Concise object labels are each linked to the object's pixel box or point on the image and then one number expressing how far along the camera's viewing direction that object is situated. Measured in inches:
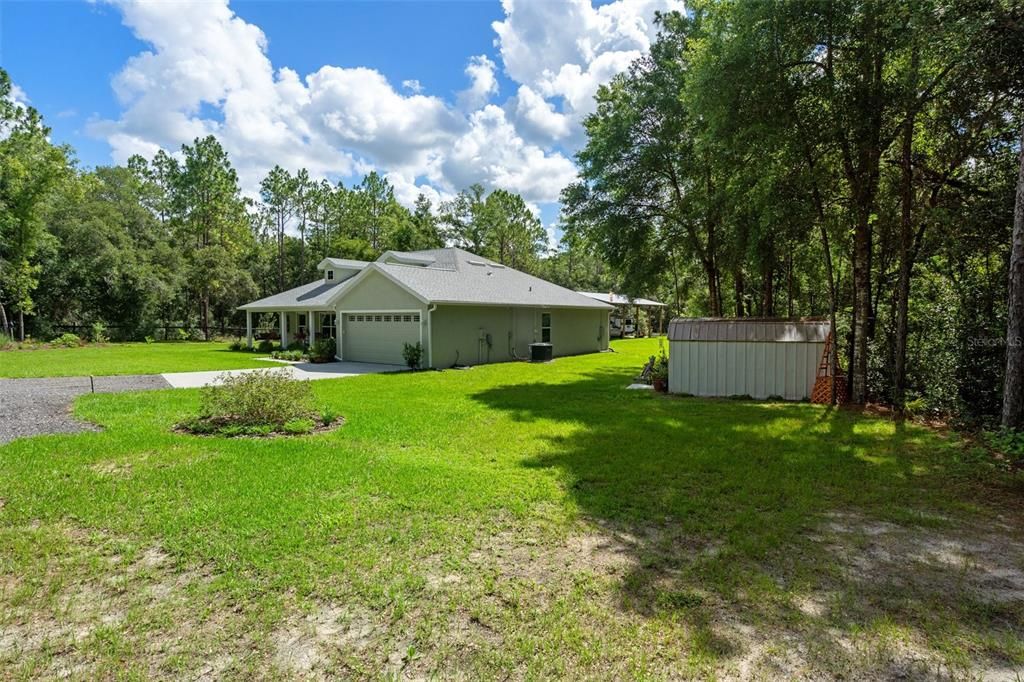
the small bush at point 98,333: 1051.3
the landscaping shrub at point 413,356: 612.4
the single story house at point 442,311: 638.5
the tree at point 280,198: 1544.0
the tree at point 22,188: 944.3
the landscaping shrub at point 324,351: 725.9
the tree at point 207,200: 1477.6
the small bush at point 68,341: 983.0
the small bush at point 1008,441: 174.2
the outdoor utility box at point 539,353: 728.3
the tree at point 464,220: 1672.0
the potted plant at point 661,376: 457.7
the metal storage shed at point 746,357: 404.8
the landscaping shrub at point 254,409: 288.4
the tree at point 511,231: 1654.8
